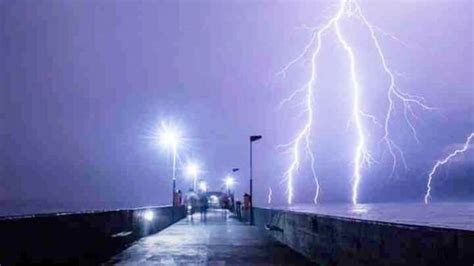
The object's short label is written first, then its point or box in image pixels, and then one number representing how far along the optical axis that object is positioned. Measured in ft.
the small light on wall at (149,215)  71.33
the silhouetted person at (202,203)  197.57
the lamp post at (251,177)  106.67
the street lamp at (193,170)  216.29
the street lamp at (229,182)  269.73
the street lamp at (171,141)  136.15
